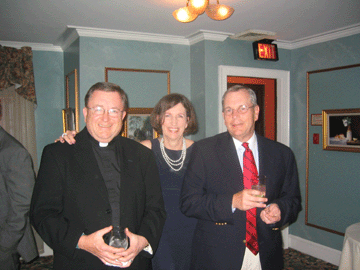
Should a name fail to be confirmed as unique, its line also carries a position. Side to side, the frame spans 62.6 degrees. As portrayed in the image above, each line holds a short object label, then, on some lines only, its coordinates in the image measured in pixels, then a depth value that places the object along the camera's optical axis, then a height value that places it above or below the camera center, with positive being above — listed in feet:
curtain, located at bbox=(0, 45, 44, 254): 13.93 +1.41
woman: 7.15 -1.10
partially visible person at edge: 6.73 -1.64
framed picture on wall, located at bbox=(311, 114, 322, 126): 14.12 +0.02
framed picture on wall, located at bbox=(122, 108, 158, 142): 13.62 -0.10
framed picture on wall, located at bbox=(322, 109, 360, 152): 12.65 -0.46
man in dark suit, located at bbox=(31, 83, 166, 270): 4.81 -1.26
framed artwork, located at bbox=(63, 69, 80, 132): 13.11 +1.33
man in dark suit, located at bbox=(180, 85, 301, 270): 5.40 -1.38
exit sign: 14.39 +3.47
